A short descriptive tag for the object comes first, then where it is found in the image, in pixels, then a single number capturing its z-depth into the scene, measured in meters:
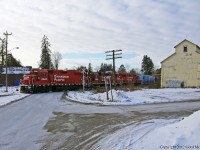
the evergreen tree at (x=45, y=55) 49.37
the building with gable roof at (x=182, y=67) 25.17
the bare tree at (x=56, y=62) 62.57
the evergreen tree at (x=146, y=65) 71.06
